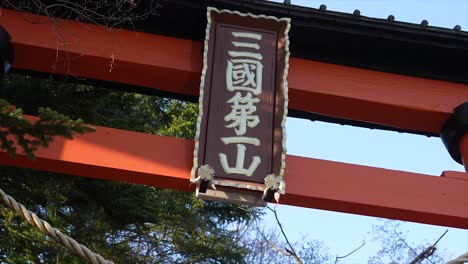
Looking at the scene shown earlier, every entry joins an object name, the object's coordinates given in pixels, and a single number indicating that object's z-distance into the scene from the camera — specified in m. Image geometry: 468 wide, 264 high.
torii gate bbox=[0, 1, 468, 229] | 4.40
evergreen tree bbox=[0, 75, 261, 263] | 6.49
